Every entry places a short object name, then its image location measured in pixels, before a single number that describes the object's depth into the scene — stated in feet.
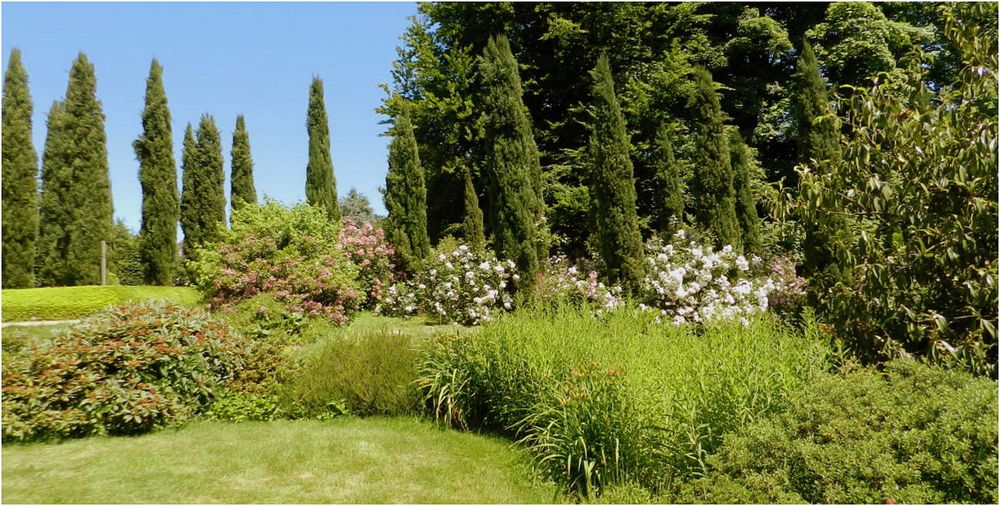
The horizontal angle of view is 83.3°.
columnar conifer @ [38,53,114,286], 45.70
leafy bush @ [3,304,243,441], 15.24
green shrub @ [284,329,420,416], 19.13
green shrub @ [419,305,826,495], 11.91
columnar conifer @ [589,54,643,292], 33.83
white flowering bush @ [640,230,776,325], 30.04
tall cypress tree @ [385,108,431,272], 41.70
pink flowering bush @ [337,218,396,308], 41.37
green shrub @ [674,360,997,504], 9.12
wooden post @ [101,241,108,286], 44.16
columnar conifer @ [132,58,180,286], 50.93
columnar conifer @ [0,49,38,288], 43.80
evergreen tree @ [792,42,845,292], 36.04
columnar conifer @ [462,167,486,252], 42.01
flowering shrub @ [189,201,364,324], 33.55
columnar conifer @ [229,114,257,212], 59.41
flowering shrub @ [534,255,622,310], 32.83
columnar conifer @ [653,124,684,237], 39.96
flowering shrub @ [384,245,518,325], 35.06
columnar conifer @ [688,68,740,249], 36.73
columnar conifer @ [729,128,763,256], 39.06
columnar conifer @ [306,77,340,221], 58.49
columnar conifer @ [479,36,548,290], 35.94
